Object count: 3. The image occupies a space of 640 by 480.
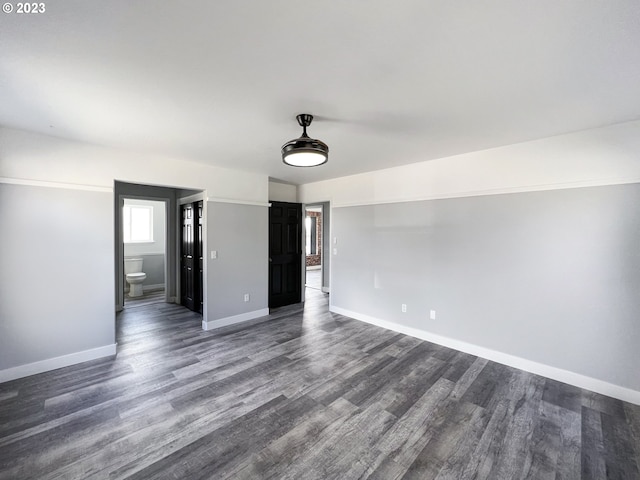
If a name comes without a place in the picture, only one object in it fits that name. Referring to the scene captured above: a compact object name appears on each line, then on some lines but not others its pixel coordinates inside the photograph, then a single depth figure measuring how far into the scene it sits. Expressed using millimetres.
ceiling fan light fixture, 2277
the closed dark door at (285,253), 5473
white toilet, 6078
